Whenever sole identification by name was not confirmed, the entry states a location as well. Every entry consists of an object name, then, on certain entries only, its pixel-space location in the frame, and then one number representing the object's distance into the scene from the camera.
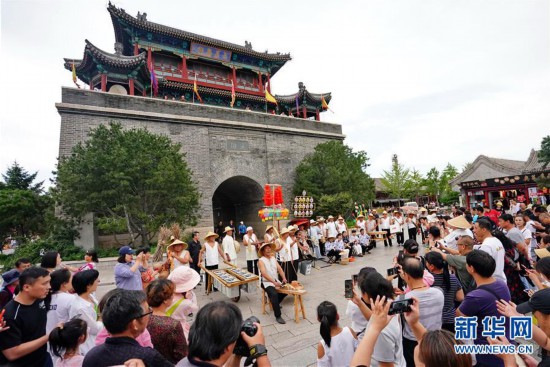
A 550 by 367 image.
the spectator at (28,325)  2.01
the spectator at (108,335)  1.80
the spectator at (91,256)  4.73
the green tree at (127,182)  9.30
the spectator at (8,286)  2.90
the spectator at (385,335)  1.92
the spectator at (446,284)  2.62
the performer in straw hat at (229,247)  7.38
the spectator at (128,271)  3.90
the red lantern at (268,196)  12.14
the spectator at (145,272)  4.34
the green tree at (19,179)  21.94
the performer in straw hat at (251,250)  7.25
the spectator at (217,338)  1.29
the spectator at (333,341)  1.95
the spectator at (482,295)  2.02
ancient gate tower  12.92
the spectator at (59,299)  2.46
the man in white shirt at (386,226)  11.43
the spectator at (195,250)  6.94
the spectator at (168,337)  2.00
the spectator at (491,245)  3.25
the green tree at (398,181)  33.72
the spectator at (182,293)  2.61
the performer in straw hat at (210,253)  6.54
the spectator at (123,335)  1.48
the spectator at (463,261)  3.18
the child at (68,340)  1.98
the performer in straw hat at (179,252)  5.36
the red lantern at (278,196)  11.98
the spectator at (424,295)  2.14
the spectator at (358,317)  2.27
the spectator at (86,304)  2.46
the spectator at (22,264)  3.79
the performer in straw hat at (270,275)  4.56
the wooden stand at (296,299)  4.45
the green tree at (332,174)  16.36
